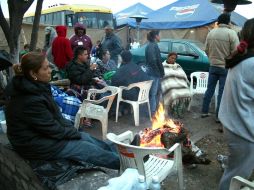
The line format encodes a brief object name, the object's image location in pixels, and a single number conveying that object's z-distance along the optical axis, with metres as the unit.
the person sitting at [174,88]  6.92
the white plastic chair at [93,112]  5.32
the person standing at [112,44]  9.49
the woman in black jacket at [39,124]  3.20
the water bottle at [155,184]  2.82
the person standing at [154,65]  6.73
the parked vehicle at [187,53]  10.28
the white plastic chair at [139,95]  6.27
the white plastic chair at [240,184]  2.48
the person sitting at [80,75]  6.01
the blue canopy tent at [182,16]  16.77
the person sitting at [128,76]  6.37
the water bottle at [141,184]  2.67
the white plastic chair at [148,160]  3.00
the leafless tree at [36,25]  5.84
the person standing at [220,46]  6.05
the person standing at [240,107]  2.66
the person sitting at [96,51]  9.65
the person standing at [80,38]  8.16
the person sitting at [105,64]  7.81
